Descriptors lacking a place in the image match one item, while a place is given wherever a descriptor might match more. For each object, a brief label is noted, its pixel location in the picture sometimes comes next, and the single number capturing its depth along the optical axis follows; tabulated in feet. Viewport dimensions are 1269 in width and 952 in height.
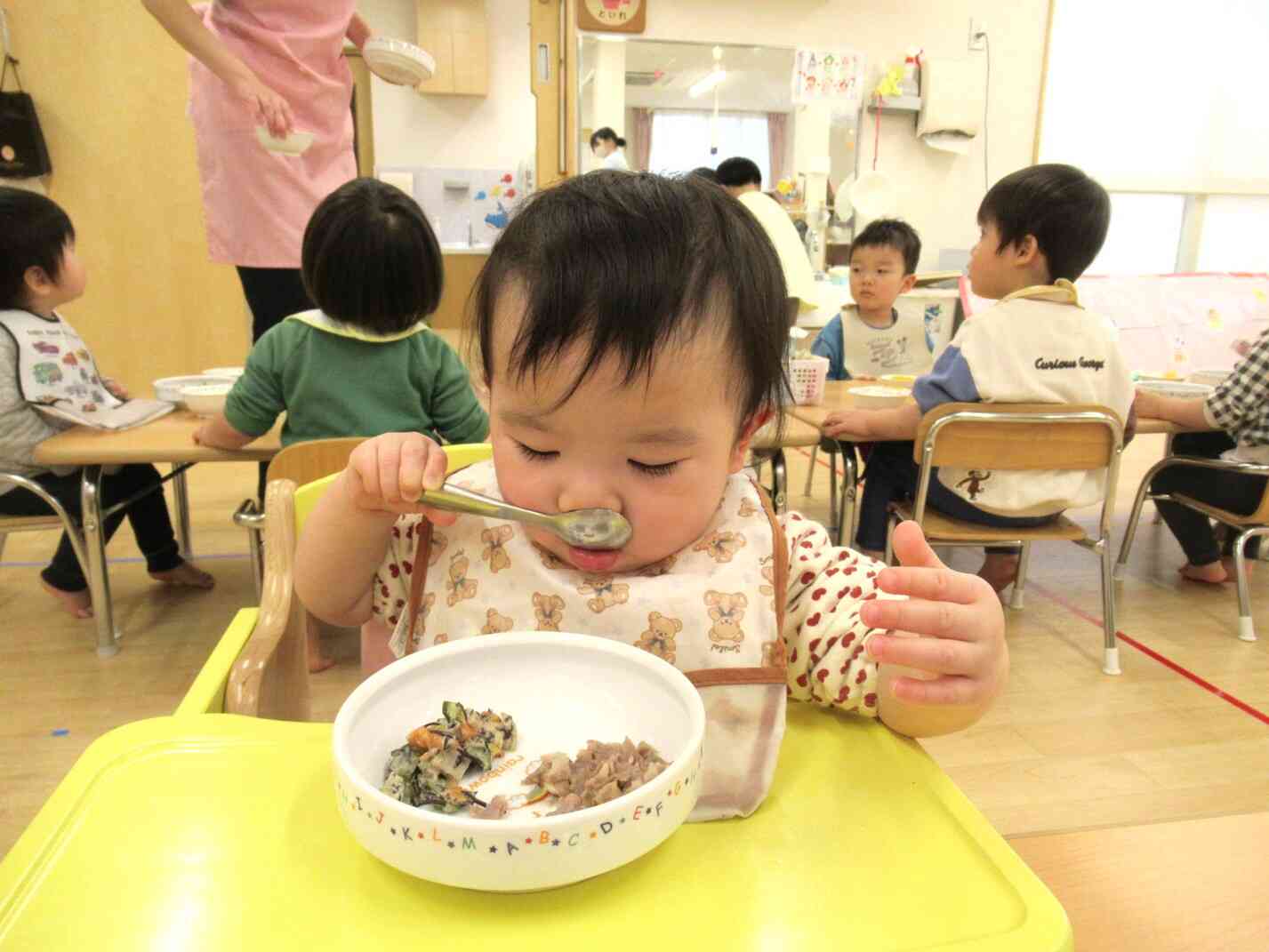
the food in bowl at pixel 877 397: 7.14
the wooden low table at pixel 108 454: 5.62
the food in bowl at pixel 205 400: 6.04
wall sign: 14.49
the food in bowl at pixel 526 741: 1.28
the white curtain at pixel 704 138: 16.22
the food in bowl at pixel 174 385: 6.82
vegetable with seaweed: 1.59
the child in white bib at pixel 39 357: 6.16
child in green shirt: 5.31
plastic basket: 7.00
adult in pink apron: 6.37
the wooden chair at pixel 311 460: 4.79
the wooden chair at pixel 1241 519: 7.04
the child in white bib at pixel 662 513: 1.89
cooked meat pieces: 1.56
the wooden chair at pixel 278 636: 2.24
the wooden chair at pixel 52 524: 6.29
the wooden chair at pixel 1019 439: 5.80
